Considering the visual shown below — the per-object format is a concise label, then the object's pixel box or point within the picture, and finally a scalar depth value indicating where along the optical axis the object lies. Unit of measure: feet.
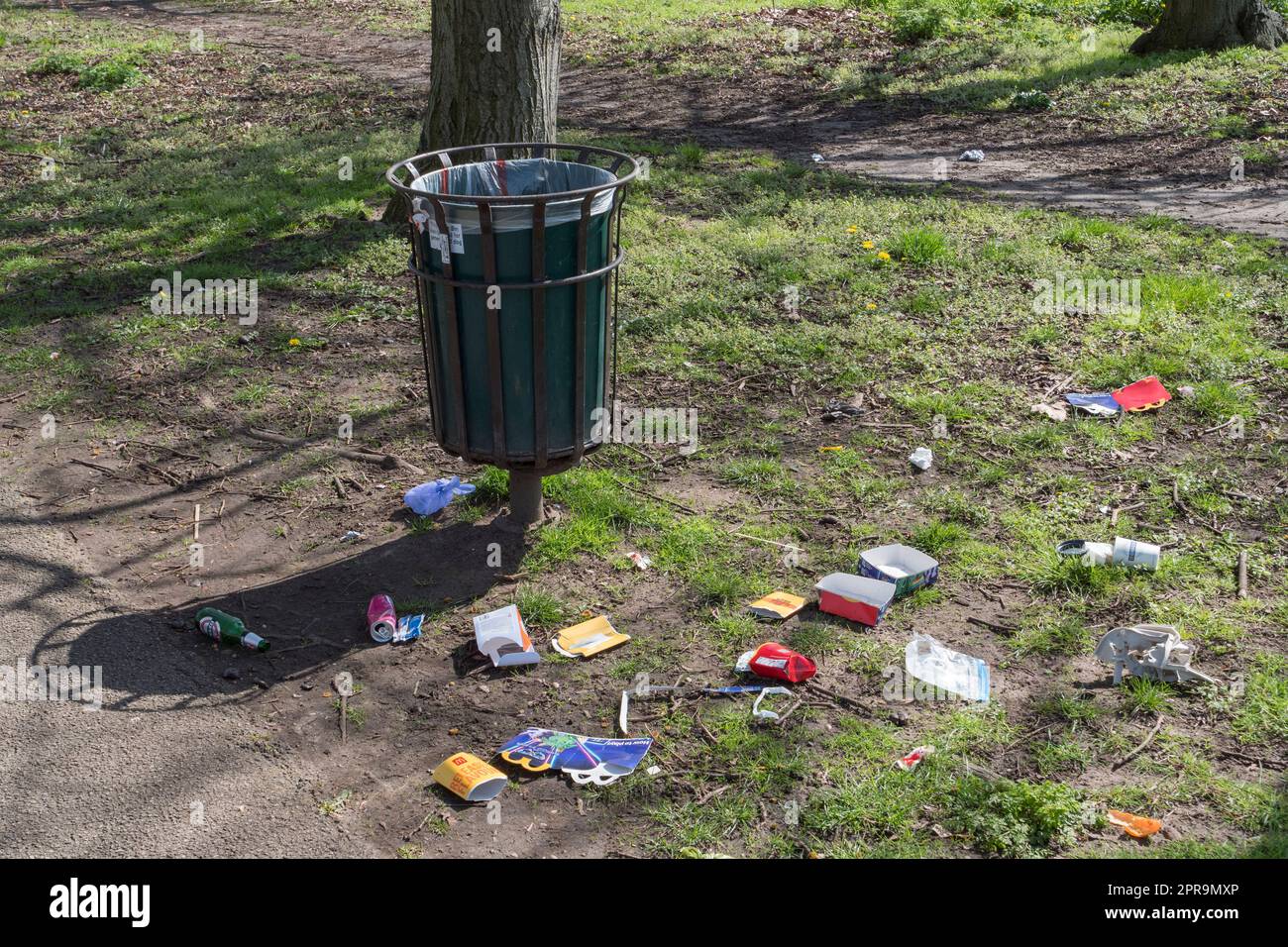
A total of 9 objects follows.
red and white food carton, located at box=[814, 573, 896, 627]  13.11
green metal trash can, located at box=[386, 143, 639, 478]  12.48
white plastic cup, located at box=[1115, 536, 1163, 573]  13.83
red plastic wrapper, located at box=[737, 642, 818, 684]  12.10
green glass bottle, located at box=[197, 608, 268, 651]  12.73
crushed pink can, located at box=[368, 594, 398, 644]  12.92
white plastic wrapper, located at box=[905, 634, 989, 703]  11.95
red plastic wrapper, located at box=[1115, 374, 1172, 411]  17.99
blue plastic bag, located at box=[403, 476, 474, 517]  15.48
